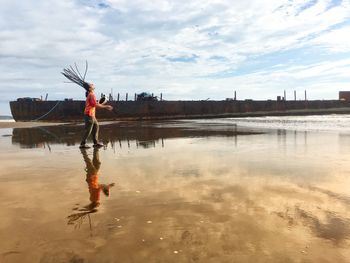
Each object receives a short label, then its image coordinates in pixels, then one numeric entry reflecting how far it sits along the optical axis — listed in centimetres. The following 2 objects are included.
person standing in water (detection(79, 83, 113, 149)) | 1041
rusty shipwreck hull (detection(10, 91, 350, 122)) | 3111
